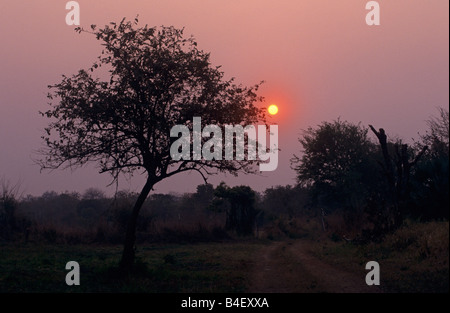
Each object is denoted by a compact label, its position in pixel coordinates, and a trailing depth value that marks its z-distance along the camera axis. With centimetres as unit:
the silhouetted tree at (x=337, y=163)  5497
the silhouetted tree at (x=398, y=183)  2420
